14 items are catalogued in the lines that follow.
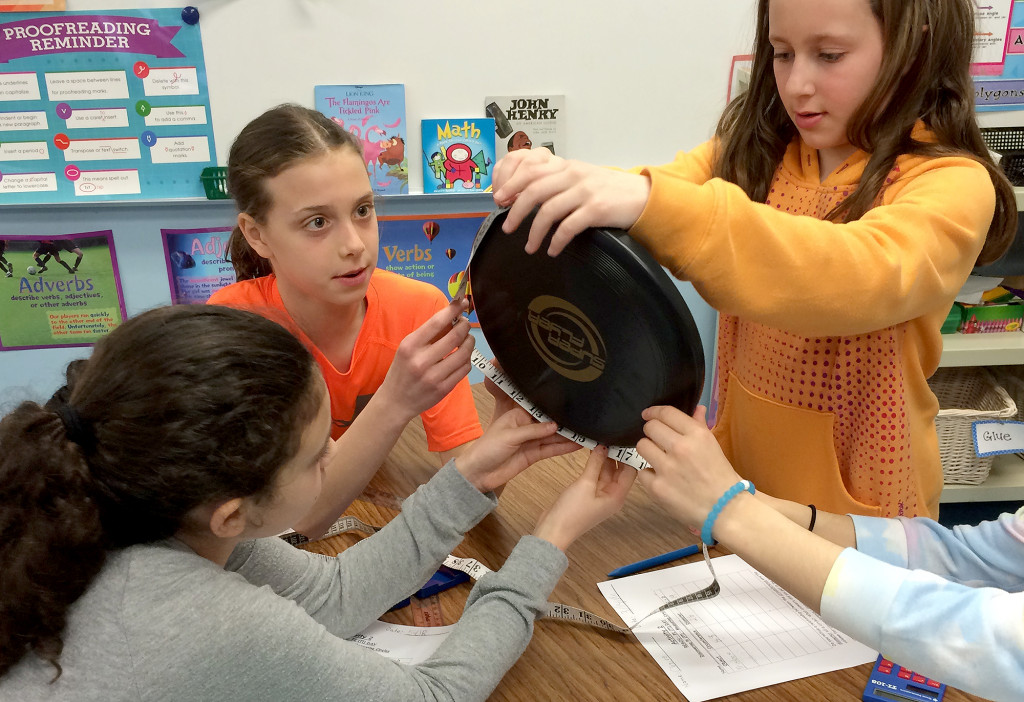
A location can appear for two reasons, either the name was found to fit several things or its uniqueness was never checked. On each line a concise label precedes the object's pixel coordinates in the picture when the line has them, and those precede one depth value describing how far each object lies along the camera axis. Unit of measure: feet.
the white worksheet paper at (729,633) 2.87
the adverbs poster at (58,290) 7.93
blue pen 3.48
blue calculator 2.69
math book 7.82
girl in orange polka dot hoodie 2.41
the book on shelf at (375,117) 7.61
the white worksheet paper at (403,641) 3.02
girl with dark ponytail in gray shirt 2.25
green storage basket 7.70
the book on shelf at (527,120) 7.88
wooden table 2.81
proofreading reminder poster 7.32
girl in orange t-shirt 3.86
